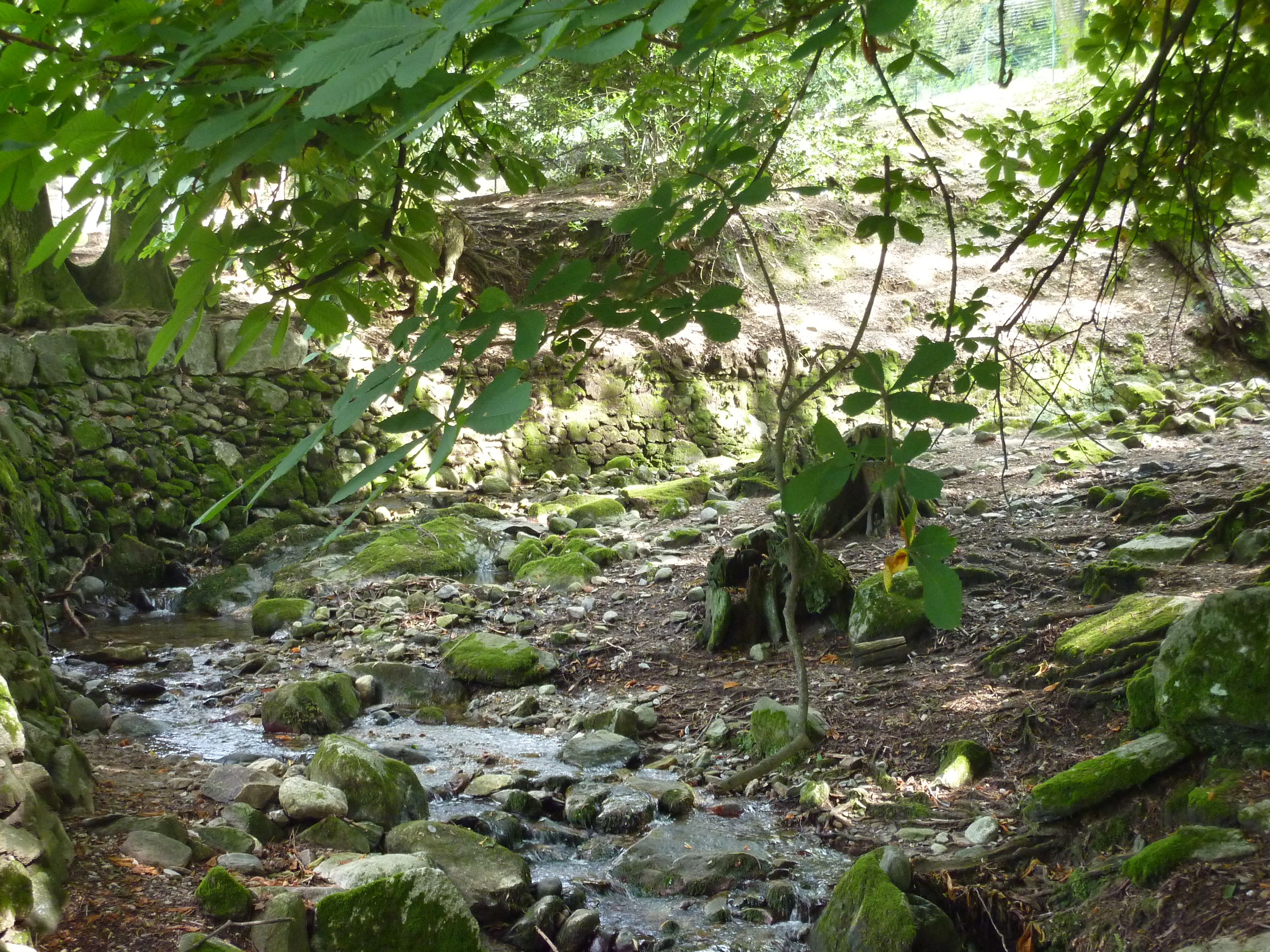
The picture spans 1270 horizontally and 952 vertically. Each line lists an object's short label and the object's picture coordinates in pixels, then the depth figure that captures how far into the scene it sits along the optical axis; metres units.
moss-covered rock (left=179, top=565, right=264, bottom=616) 7.52
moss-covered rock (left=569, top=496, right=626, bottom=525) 9.41
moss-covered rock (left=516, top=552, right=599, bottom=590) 7.35
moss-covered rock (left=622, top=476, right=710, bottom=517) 9.80
